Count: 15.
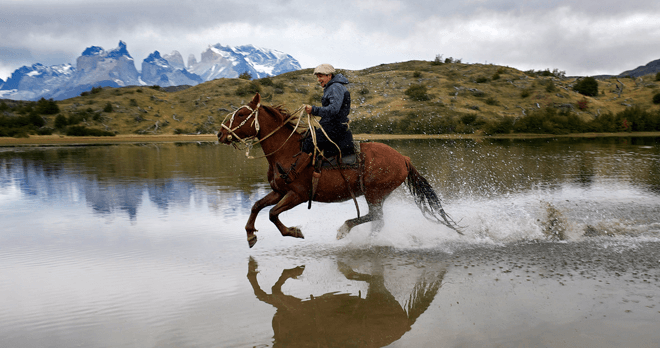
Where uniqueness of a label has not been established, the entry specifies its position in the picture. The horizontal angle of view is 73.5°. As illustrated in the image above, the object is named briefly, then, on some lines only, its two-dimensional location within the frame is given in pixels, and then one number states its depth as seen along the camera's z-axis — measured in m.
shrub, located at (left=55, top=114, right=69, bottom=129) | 46.29
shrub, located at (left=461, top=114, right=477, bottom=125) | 47.44
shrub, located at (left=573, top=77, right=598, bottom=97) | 62.69
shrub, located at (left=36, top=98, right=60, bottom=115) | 51.75
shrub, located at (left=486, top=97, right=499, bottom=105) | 56.72
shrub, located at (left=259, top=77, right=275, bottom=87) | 67.73
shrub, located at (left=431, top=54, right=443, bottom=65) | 88.69
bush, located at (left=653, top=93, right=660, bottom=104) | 52.84
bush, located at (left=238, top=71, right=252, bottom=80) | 76.19
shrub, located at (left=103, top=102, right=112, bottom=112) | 54.99
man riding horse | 6.39
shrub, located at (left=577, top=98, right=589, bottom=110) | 53.66
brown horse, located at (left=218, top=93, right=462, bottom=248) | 6.54
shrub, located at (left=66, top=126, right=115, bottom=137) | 44.06
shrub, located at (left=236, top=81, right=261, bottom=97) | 63.84
